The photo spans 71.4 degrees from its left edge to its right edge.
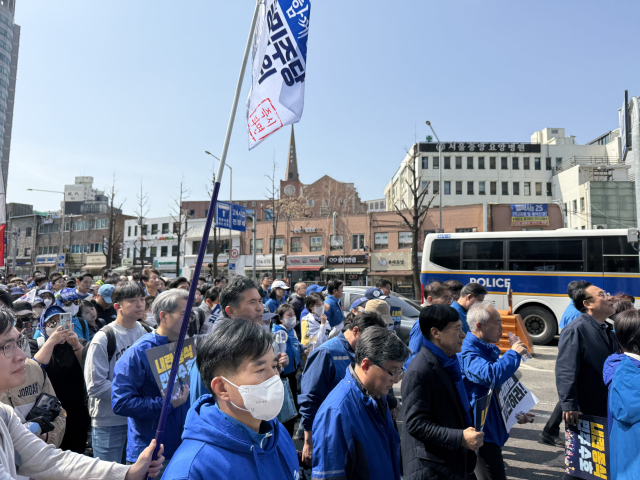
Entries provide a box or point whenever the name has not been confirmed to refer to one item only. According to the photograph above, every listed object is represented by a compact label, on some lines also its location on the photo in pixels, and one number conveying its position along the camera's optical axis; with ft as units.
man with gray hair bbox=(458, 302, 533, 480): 11.31
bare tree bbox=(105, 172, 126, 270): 190.15
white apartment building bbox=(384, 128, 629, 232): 190.39
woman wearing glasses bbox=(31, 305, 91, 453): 13.65
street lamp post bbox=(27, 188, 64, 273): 116.56
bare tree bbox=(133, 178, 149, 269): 153.06
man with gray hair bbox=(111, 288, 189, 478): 9.89
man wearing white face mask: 5.22
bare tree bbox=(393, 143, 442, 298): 99.60
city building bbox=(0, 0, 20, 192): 270.46
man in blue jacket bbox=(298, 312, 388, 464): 11.44
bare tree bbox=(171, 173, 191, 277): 172.40
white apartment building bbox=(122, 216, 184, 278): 175.52
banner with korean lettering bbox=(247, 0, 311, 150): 12.92
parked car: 36.77
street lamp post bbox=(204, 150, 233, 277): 129.29
